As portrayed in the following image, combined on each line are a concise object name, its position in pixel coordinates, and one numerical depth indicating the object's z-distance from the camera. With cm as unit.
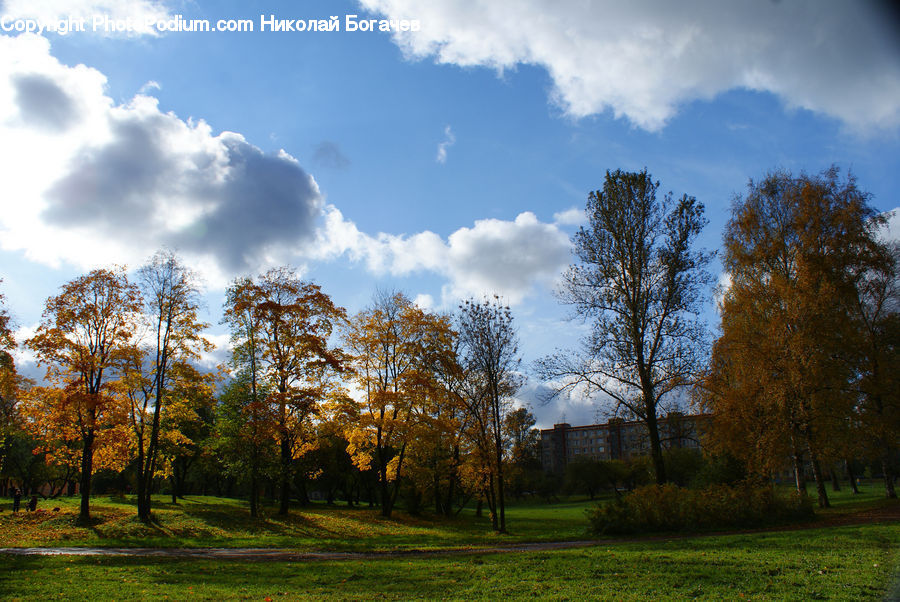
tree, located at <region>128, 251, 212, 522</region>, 2586
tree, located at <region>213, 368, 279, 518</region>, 2480
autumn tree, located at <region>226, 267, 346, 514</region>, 2608
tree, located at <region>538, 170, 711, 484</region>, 2152
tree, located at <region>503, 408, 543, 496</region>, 2975
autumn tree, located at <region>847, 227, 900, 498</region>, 2270
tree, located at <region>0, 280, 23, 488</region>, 2302
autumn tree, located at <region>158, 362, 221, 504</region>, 2594
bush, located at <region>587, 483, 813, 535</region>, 1914
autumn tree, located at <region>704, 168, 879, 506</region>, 2286
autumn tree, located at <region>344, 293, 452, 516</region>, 2814
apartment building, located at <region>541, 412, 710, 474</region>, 10931
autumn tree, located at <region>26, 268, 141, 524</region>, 2339
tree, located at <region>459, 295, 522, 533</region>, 2603
